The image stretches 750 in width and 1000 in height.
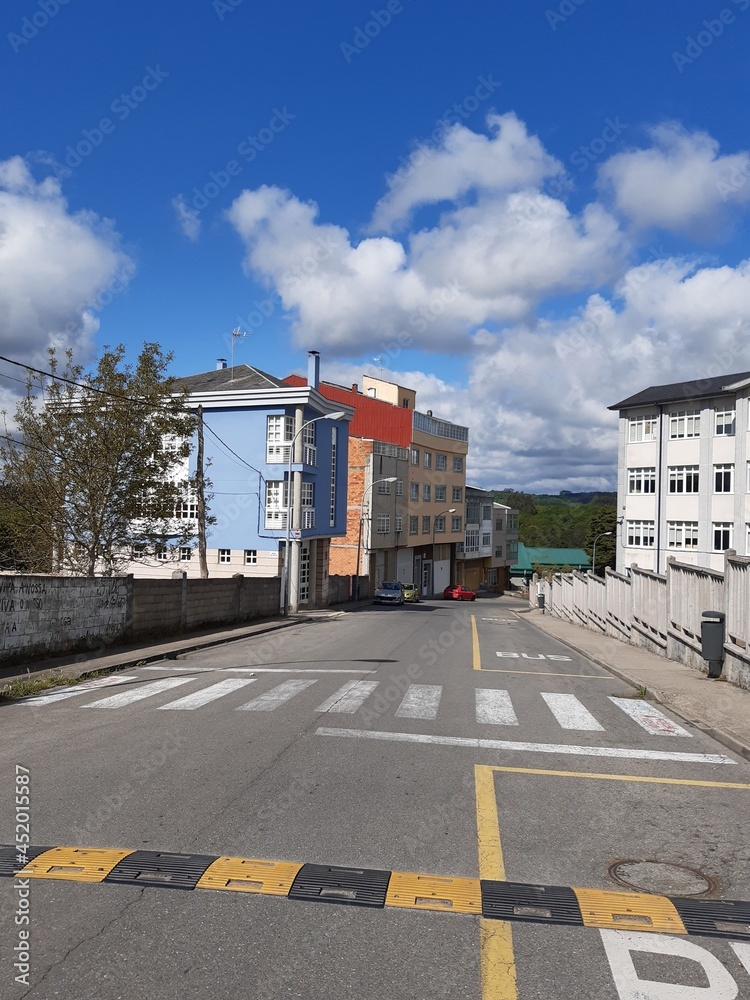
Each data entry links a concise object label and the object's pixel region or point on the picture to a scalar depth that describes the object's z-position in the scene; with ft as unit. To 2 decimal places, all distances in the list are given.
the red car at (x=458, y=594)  228.84
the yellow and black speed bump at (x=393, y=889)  15.90
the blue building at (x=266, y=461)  133.49
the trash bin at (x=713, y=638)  48.37
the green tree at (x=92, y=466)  80.33
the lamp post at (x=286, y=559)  105.07
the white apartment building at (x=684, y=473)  148.87
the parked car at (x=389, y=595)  168.76
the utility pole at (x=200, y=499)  97.45
